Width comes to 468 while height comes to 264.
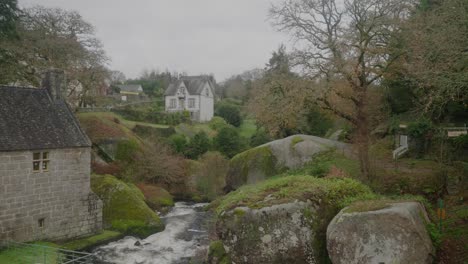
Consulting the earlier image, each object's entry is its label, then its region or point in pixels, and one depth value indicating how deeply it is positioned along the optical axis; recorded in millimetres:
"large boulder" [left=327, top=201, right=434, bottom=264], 10070
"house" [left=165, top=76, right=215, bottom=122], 63625
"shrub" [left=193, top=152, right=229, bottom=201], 35281
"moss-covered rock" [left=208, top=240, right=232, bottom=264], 14328
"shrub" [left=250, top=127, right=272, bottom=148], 42656
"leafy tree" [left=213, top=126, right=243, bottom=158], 42312
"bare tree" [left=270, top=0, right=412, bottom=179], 18578
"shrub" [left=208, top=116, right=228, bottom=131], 57509
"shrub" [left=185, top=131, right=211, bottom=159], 42438
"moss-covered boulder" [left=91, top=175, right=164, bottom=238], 24734
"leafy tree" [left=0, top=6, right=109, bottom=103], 30203
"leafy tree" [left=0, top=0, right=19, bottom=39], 28969
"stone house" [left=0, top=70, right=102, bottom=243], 20219
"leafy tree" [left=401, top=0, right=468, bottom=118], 12922
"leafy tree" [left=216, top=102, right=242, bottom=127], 62678
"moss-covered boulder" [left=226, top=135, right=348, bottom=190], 21047
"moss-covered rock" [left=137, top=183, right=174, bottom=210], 30703
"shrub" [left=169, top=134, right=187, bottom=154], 42094
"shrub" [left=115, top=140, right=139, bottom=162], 35375
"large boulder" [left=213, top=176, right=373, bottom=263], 11617
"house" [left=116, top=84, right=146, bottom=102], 70456
